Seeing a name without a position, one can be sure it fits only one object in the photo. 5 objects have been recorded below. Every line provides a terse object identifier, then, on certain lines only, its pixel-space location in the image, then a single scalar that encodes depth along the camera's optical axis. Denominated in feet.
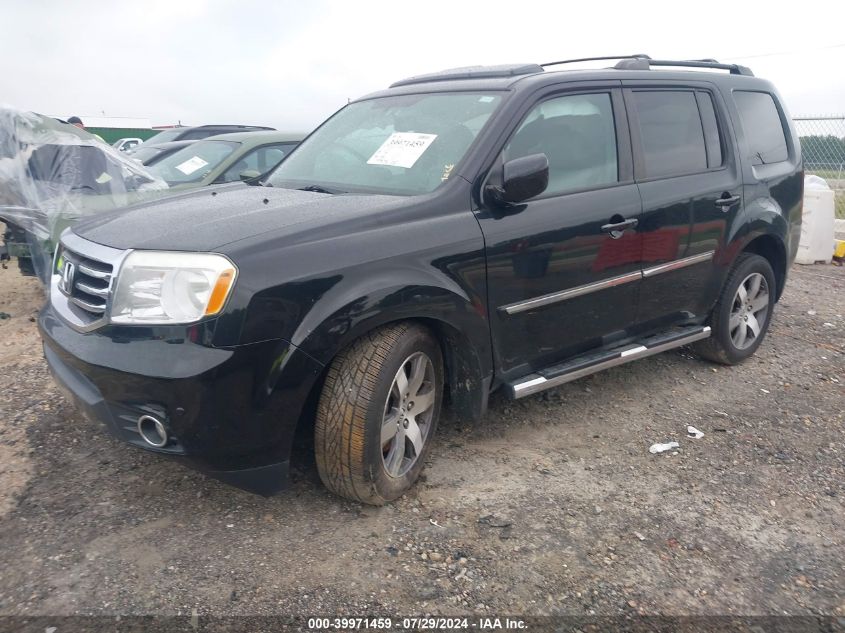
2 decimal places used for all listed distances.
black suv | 8.00
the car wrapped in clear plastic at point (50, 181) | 17.76
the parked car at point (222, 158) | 22.18
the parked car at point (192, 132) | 38.17
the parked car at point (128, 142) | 68.95
